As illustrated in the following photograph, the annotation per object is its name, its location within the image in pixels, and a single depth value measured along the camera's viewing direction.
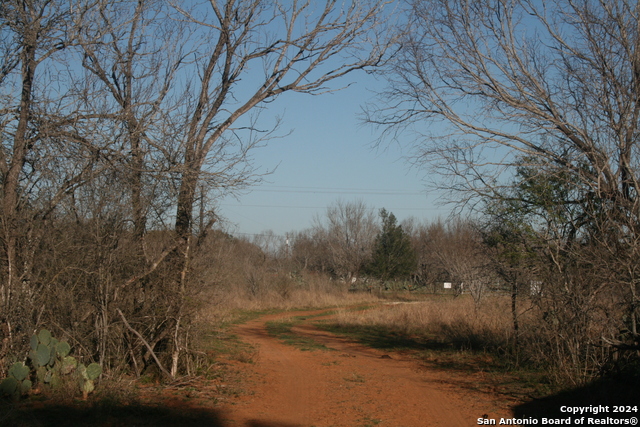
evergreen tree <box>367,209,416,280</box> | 42.34
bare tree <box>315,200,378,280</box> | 46.03
